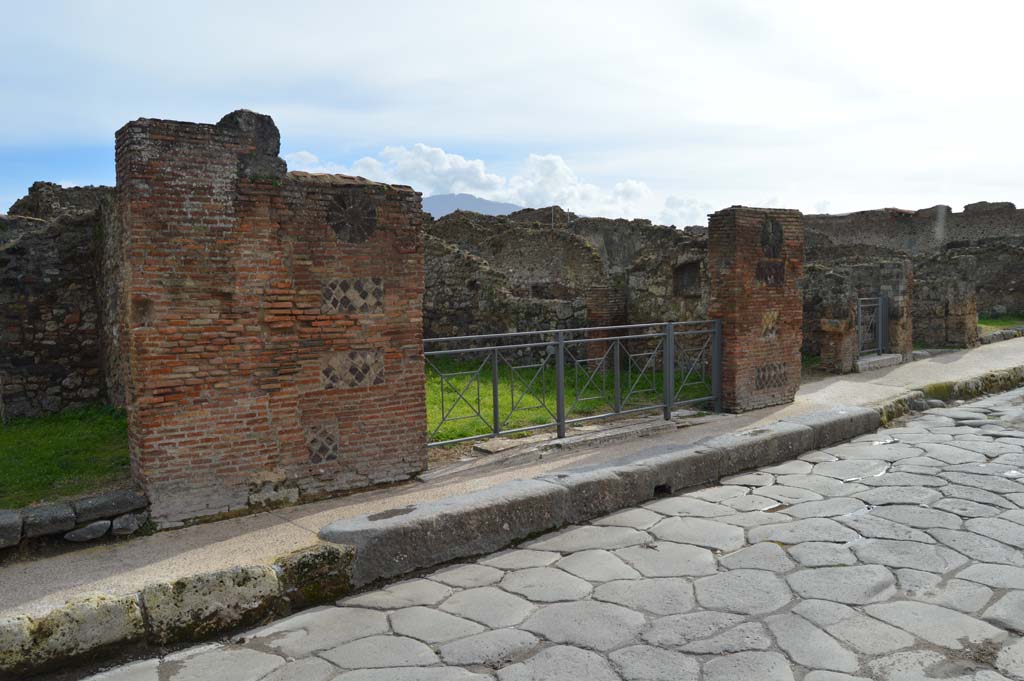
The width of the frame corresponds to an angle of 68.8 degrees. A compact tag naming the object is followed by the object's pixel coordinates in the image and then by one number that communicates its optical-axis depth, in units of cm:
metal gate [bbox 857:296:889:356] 1225
